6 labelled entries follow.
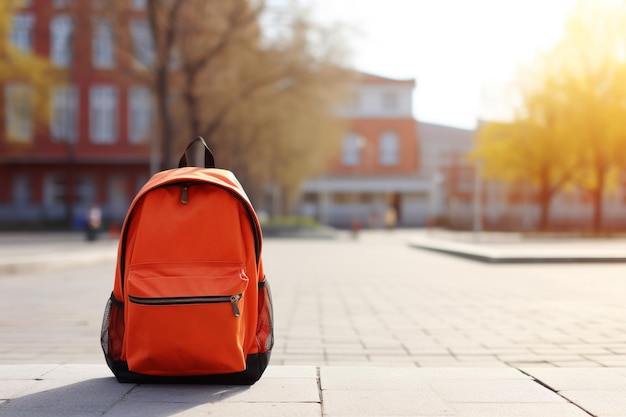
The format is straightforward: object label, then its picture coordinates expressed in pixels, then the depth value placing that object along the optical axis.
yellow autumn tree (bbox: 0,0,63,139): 40.22
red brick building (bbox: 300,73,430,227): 64.75
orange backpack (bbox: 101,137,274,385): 3.46
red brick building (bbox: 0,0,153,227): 46.97
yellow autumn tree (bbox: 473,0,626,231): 33.69
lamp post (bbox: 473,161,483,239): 32.25
